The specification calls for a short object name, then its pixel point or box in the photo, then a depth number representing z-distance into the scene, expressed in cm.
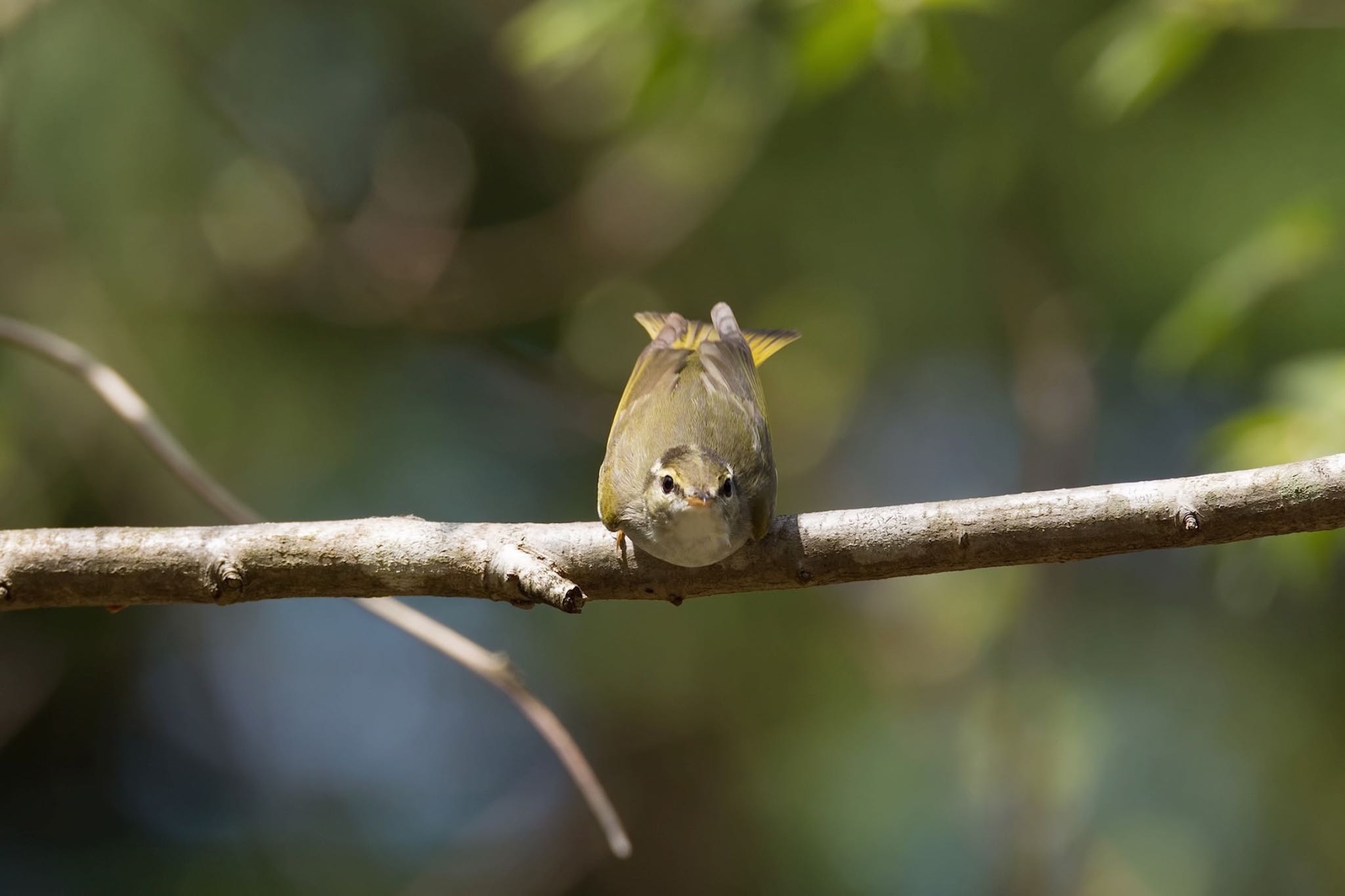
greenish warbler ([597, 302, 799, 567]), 511
